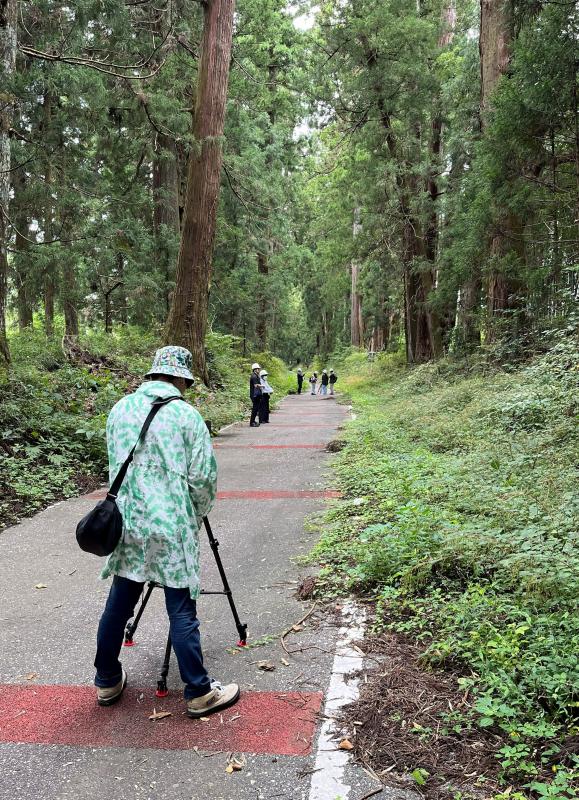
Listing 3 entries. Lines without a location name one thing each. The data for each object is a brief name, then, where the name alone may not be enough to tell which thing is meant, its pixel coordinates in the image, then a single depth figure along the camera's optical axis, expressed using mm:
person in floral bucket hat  3105
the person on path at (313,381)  32525
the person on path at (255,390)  15266
